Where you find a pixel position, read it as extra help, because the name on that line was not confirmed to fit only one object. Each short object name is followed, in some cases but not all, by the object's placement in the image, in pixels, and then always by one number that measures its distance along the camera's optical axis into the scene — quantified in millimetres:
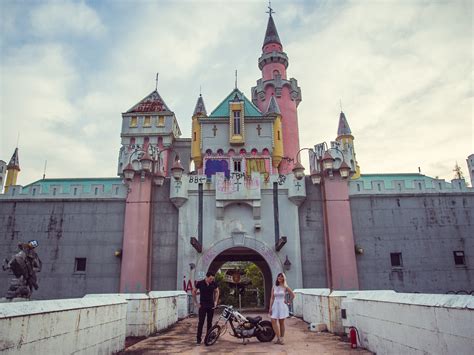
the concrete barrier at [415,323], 4785
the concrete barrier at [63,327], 4707
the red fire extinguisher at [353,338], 8688
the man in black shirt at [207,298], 9617
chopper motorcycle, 9609
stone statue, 12703
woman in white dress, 9516
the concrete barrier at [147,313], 10594
